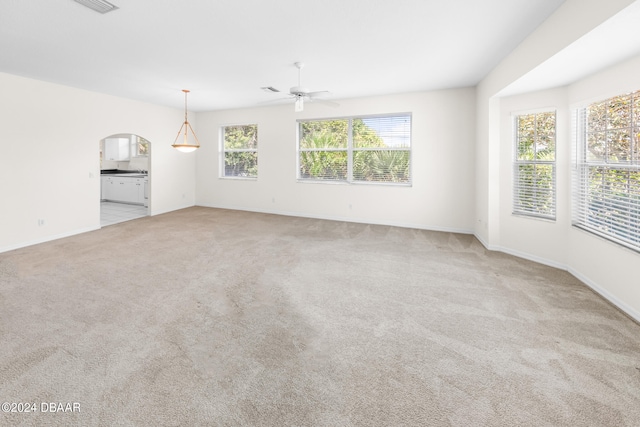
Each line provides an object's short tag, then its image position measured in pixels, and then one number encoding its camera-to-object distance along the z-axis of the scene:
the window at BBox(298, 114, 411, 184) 6.37
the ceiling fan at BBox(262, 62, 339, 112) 4.32
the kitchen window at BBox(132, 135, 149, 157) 9.68
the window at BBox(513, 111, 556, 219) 4.05
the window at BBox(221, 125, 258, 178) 8.04
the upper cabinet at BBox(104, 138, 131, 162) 9.73
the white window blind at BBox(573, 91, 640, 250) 2.90
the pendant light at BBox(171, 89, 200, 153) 7.89
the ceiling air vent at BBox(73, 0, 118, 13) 2.60
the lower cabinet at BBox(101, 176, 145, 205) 8.70
